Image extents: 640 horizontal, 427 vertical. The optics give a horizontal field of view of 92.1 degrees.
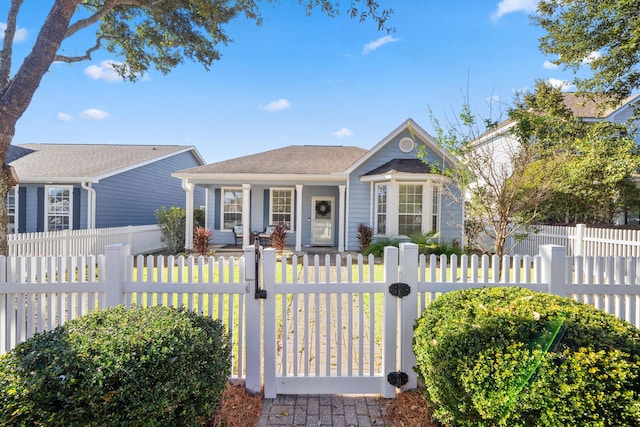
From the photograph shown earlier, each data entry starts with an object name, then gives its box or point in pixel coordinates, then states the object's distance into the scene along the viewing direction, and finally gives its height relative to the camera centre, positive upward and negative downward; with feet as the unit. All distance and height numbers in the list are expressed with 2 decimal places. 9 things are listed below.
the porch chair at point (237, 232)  43.79 -3.02
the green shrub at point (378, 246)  33.25 -3.66
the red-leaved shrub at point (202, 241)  37.27 -3.73
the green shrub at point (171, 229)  40.60 -2.54
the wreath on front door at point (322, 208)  45.21 +0.65
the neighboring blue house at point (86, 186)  40.78 +3.33
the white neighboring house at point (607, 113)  45.93 +16.28
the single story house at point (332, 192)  36.76 +2.70
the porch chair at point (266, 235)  41.93 -3.18
